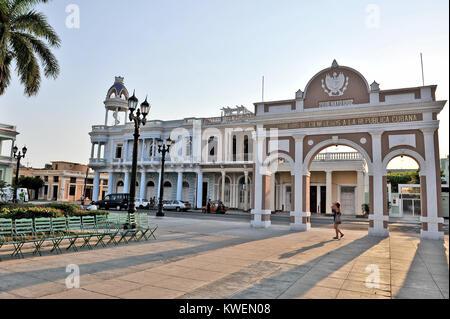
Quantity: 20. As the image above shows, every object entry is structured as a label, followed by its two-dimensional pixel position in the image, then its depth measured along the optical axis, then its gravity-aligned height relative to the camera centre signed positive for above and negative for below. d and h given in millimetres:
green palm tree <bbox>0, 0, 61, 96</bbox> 15438 +7555
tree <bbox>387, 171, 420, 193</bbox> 55141 +3935
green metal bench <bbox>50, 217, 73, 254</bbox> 8441 -1212
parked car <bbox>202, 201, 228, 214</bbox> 31402 -1474
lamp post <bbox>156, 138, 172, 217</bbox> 22442 -633
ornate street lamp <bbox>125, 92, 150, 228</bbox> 12352 +1709
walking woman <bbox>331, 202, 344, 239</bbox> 12938 -694
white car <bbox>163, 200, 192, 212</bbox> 33188 -1319
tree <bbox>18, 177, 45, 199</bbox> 53950 +1155
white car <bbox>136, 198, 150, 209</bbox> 36219 -1339
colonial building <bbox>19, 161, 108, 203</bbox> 58094 +1462
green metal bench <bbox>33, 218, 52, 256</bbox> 7964 -1074
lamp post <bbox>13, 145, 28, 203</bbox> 23344 +2694
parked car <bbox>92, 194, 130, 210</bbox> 32750 -1109
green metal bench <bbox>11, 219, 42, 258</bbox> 7663 -1274
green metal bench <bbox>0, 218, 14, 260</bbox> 7482 -1017
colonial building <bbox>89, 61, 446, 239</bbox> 14641 +3422
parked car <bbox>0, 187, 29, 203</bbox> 31125 -622
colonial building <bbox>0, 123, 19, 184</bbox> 37625 +3644
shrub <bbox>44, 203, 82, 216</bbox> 14055 -807
